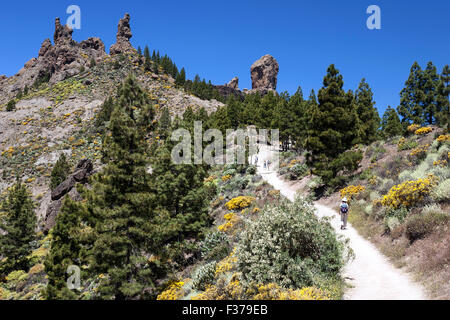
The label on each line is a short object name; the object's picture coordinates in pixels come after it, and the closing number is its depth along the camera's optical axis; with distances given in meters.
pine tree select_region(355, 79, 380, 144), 37.10
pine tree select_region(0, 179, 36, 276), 31.44
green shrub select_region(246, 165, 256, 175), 34.50
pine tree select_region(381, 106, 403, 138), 40.50
